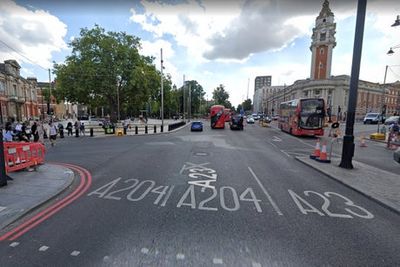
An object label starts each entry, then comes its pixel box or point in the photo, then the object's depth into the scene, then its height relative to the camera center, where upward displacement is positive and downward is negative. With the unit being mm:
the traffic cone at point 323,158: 8641 -1793
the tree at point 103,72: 26000 +5083
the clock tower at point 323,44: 54156 +20086
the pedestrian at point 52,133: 13395 -1563
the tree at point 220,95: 86544 +7737
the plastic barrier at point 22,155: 6516 -1598
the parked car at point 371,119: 39750 -420
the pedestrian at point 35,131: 14602 -1624
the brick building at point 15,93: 43844 +3821
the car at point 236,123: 26156 -1221
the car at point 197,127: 24583 -1718
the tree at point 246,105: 123188 +5162
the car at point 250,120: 43750 -1330
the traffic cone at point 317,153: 9180 -1688
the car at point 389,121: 30688 -559
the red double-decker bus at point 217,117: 28750 -523
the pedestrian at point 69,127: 19688 -1666
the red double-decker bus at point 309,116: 17812 -70
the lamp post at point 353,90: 7105 +970
